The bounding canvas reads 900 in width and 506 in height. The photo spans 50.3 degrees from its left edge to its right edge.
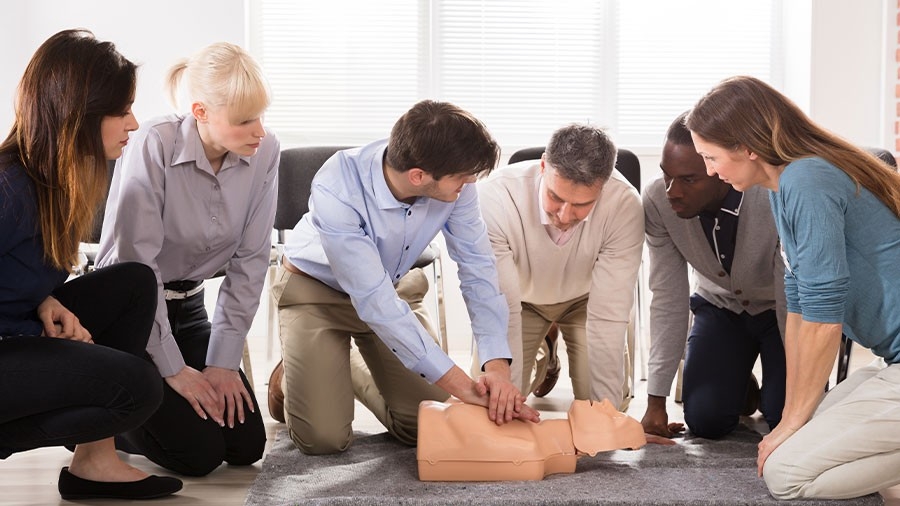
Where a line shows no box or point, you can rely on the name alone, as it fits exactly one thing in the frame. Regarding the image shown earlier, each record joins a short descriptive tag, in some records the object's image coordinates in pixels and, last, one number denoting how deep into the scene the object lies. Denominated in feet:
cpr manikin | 6.32
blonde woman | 6.81
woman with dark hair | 5.48
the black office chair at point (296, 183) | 10.75
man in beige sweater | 7.09
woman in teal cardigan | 5.85
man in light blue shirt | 6.43
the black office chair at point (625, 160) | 10.69
